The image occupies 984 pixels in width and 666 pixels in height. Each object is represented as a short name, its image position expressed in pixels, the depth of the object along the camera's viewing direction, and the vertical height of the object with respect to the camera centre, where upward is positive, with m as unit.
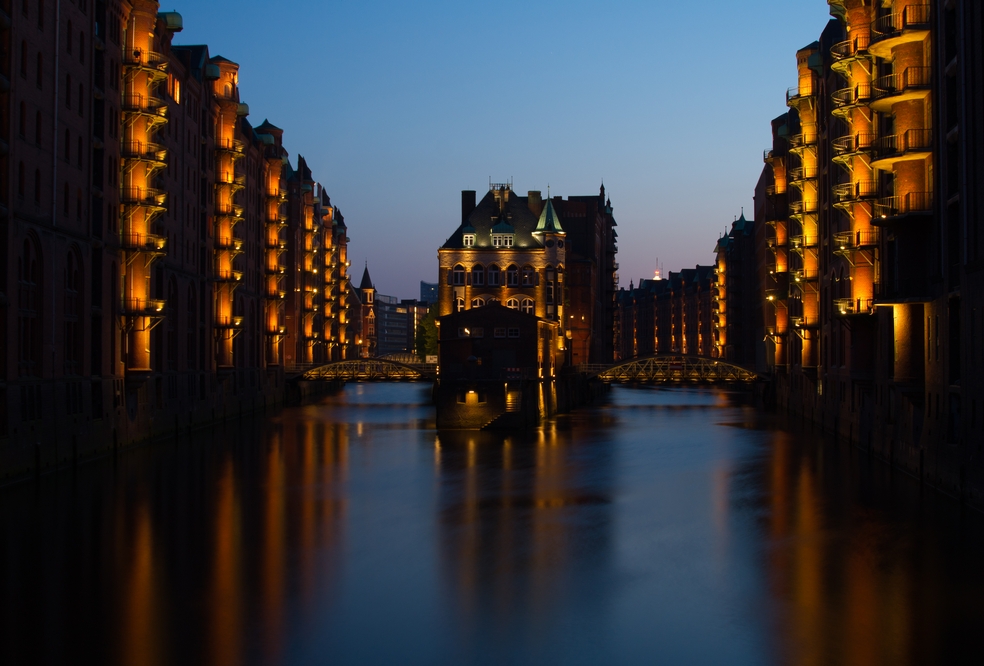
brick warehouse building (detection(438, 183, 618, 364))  110.43 +10.23
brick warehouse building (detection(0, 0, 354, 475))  43.25 +6.66
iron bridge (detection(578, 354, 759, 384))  98.75 -1.36
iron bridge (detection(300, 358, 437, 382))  105.31 -1.12
